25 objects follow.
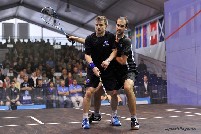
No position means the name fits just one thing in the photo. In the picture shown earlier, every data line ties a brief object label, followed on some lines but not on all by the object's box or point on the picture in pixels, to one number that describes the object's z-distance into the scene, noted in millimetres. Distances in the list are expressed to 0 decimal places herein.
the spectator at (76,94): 11328
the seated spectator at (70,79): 11917
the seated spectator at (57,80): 12133
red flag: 16297
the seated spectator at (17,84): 11431
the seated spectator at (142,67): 14014
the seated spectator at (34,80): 11852
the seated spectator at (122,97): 11345
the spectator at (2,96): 10953
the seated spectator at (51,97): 11336
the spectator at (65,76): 11905
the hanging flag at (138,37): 18266
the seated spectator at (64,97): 11352
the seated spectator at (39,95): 11234
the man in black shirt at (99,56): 4895
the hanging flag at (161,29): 15250
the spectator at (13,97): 10992
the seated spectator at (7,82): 11716
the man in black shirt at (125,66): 4816
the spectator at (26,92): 11086
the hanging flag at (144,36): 17578
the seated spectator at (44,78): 12492
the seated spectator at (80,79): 12186
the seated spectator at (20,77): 11973
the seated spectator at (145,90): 12016
